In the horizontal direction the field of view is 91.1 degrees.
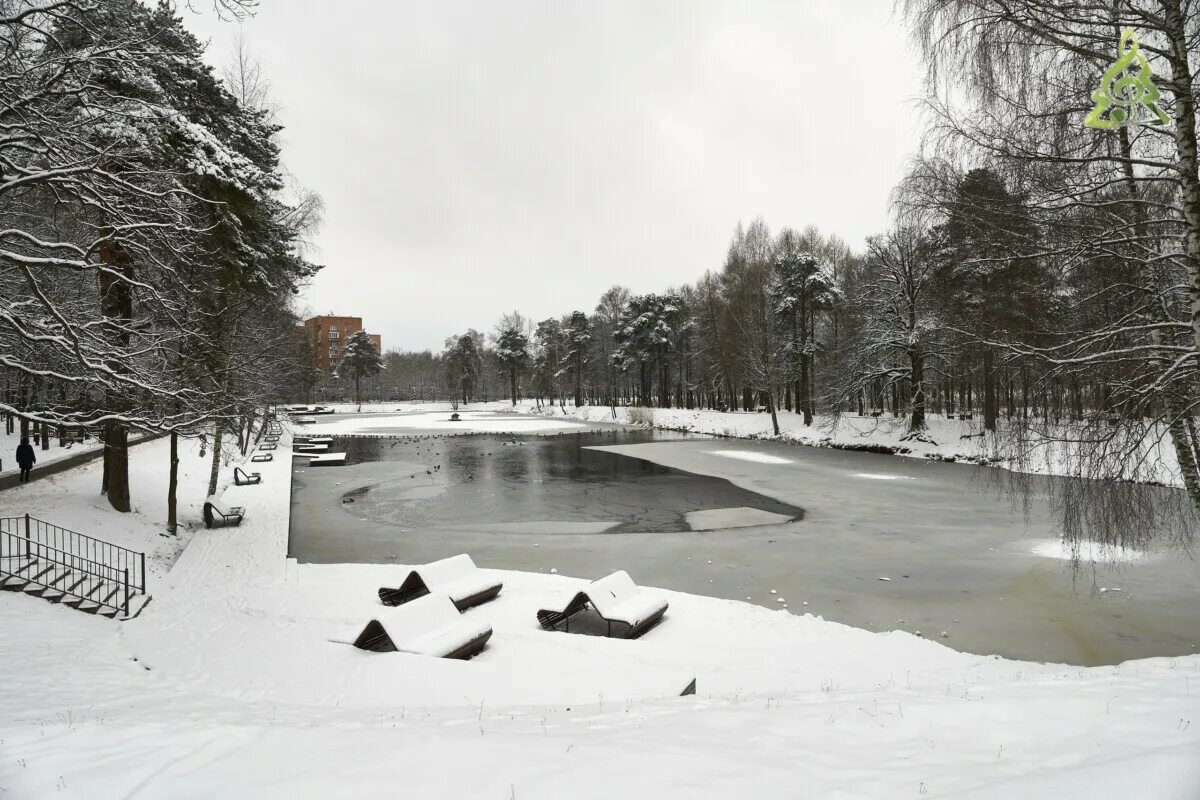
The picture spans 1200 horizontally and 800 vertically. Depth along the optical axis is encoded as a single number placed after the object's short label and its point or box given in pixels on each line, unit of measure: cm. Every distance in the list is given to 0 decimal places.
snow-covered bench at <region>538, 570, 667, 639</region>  838
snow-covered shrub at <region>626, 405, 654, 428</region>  5687
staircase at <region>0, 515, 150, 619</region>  940
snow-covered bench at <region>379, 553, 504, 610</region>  952
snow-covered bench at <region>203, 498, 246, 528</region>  1555
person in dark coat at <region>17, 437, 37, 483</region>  1777
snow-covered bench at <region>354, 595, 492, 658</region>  730
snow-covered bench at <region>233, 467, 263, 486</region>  2212
